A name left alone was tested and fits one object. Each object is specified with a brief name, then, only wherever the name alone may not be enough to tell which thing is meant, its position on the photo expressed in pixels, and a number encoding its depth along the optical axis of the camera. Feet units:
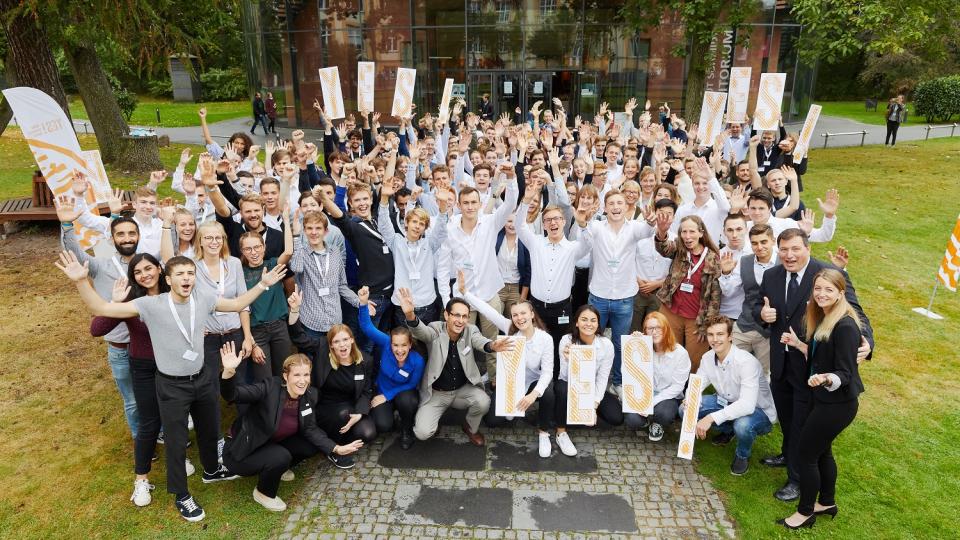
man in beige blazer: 18.48
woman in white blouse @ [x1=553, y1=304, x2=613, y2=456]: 18.11
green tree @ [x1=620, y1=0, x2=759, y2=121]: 56.39
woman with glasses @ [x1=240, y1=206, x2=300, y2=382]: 17.83
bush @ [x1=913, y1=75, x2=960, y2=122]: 95.91
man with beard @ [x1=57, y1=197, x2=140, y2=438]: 16.14
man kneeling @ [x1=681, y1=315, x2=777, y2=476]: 17.11
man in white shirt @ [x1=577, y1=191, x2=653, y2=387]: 19.84
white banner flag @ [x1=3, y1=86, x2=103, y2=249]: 23.15
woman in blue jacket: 18.51
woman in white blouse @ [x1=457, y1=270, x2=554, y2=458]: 18.34
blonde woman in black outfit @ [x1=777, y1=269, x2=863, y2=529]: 13.47
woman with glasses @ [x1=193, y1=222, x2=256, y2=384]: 16.84
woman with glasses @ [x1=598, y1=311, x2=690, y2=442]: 18.38
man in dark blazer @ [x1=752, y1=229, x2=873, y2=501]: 15.05
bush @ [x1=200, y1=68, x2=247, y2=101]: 152.15
